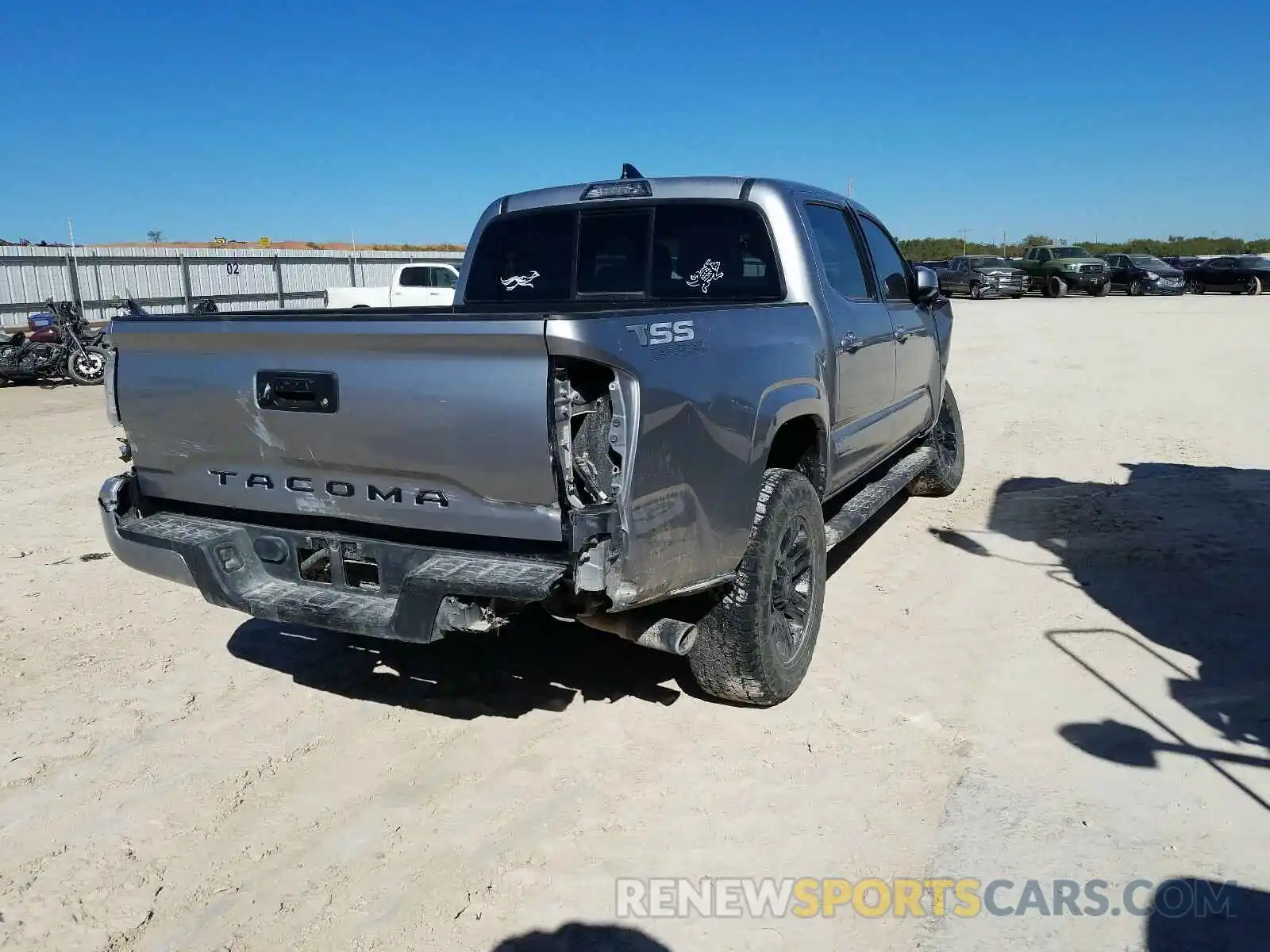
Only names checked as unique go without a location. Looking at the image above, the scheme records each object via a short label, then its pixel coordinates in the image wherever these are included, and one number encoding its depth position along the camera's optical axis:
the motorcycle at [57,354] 14.93
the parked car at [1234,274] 34.25
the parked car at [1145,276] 34.53
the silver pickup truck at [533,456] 2.98
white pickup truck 21.94
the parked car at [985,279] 34.53
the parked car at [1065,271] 34.59
